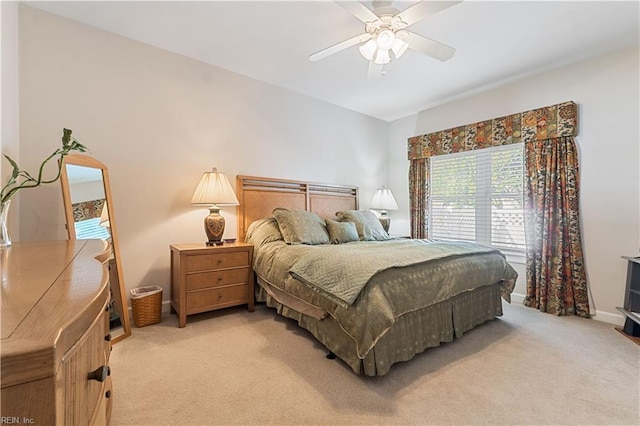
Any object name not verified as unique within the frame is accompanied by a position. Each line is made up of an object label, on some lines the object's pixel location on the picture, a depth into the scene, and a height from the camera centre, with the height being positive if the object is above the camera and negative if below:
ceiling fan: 1.83 +1.31
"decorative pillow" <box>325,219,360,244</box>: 3.19 -0.25
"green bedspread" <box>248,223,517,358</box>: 1.70 -0.50
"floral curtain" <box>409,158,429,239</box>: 4.35 +0.21
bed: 1.75 -0.55
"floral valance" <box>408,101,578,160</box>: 2.99 +0.99
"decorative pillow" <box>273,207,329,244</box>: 2.89 -0.18
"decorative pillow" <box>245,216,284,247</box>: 2.95 -0.23
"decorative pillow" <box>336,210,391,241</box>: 3.52 -0.18
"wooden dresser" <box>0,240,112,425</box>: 0.37 -0.19
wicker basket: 2.47 -0.86
